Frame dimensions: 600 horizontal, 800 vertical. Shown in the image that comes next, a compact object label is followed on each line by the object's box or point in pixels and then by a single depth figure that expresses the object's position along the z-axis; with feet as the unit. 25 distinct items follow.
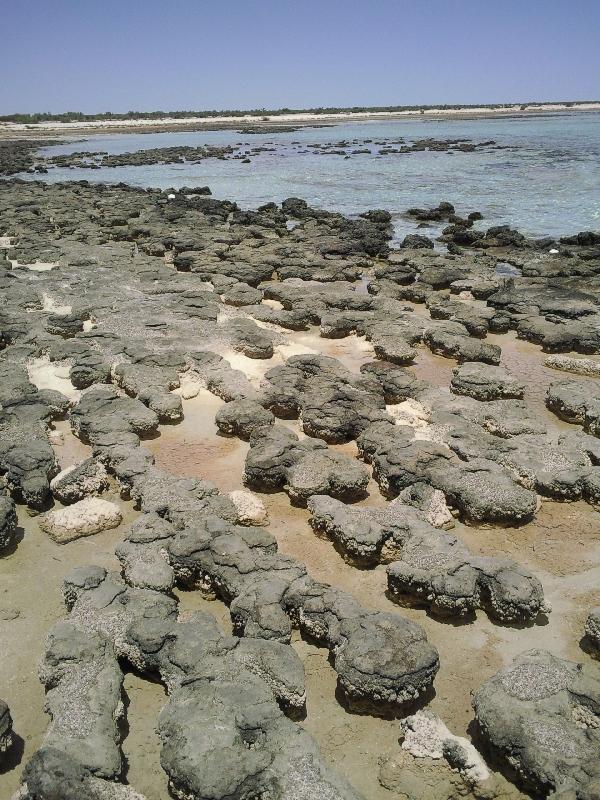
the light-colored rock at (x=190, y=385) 25.62
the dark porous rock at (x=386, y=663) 11.57
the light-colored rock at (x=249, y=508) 17.56
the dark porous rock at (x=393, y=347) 28.37
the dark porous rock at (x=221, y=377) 24.89
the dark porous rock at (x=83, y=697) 10.02
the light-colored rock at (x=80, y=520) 17.03
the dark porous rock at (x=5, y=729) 10.52
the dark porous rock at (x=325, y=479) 18.35
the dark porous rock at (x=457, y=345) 28.50
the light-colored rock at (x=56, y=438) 22.08
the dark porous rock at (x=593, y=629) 13.09
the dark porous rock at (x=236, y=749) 9.42
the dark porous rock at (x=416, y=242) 51.60
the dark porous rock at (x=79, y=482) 18.48
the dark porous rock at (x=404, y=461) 18.74
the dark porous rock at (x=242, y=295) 37.12
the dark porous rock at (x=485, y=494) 17.22
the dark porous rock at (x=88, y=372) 26.30
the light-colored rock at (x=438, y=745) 10.57
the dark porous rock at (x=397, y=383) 24.59
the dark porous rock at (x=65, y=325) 32.01
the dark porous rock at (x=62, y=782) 9.16
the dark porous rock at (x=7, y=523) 16.30
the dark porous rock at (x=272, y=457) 19.16
